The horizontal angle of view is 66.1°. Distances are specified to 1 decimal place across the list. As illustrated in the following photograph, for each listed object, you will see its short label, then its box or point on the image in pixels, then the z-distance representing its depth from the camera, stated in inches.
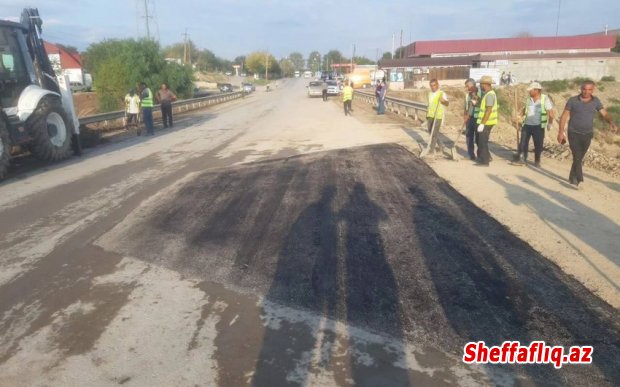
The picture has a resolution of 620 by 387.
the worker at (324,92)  1499.8
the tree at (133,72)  1291.8
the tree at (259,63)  5782.5
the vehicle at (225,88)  2420.0
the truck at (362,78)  2510.1
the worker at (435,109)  431.3
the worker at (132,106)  682.8
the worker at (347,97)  925.8
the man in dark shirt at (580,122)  304.0
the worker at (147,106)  652.7
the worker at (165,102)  729.6
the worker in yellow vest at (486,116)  378.0
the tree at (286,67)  6928.6
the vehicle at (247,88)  2291.2
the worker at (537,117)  363.9
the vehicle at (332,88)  1682.6
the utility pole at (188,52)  3213.6
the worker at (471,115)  413.7
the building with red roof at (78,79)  1964.8
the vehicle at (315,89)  1711.4
